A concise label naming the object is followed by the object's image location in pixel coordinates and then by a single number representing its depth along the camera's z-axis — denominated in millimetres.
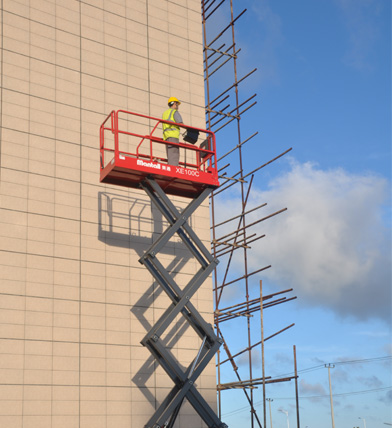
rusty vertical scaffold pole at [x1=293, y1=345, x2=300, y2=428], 34828
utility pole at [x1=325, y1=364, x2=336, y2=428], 76969
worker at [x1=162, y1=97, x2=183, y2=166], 22594
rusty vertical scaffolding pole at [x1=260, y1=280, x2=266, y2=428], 33519
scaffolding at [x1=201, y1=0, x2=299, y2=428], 35031
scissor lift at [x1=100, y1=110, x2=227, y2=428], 20734
